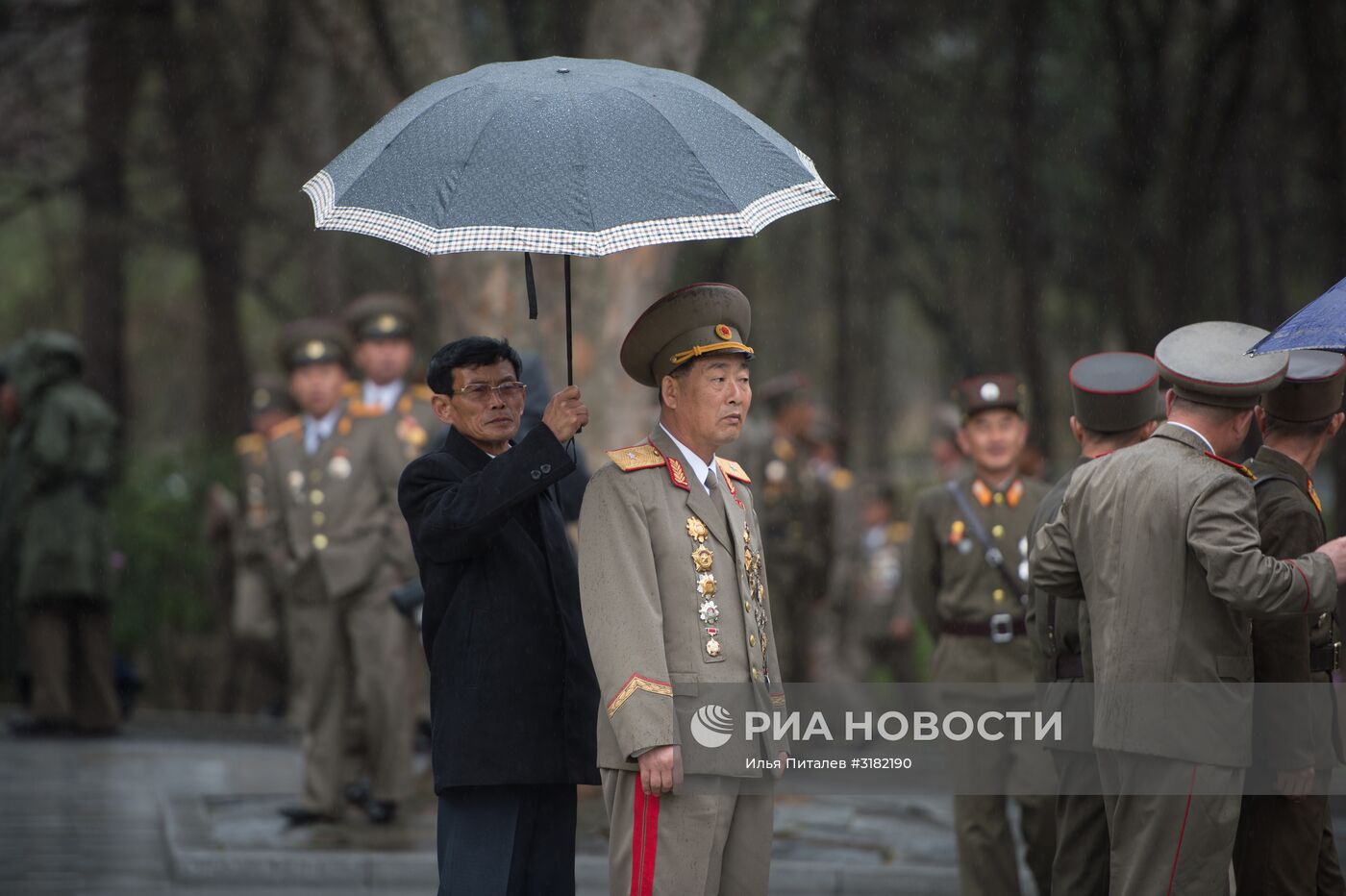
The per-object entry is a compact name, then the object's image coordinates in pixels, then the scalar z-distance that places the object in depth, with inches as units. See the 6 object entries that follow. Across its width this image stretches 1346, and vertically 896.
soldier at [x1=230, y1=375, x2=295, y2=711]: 1016.2
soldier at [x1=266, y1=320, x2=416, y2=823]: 748.0
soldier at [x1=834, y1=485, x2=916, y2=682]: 1135.6
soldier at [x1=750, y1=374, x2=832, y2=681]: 1046.4
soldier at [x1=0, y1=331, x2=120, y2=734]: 994.1
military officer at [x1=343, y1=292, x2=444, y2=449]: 781.9
